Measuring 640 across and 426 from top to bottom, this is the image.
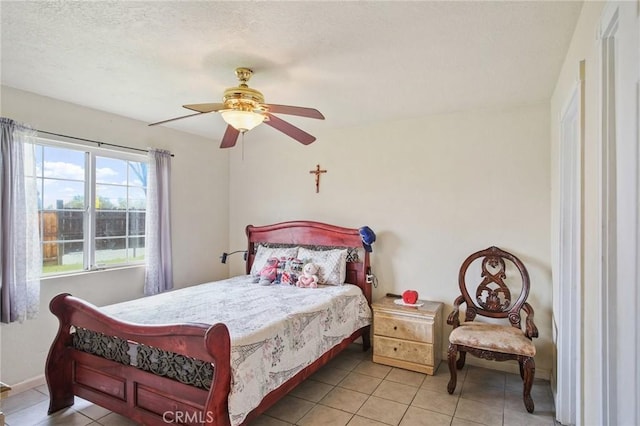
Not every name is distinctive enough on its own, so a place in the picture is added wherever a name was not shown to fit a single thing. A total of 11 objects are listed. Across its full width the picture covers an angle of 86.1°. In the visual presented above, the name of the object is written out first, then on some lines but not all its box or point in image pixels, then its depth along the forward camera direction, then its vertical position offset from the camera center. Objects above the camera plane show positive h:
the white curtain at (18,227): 2.72 -0.10
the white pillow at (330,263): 3.68 -0.55
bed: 1.88 -0.90
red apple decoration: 3.36 -0.83
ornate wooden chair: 2.59 -0.94
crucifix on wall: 4.24 +0.50
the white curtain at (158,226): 3.81 -0.14
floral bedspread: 2.01 -0.77
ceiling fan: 2.28 +0.72
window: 3.14 +0.08
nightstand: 3.15 -1.17
